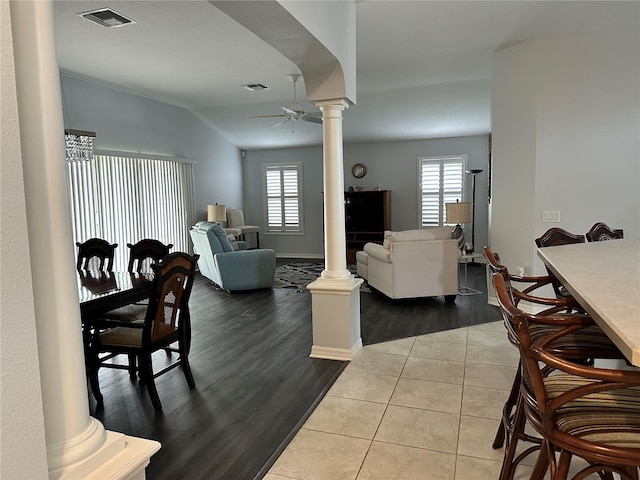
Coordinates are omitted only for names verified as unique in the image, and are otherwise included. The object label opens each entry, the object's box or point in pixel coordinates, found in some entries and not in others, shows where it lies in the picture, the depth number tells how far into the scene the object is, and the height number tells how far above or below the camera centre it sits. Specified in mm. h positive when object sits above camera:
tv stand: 9297 -326
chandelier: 4484 +652
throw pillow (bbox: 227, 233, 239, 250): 7746 -682
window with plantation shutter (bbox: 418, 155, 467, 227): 9148 +300
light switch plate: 4910 -215
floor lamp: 8711 -199
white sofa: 5504 -800
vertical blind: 6121 +82
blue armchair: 6602 -899
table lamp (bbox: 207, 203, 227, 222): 8438 -172
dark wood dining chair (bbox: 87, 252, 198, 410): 2977 -883
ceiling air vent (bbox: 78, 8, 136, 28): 3798 +1681
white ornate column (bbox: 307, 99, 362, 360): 3848 -698
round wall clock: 9820 +688
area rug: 7270 -1329
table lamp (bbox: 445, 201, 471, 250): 6289 -191
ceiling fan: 6043 +1228
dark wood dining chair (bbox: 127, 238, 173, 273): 4363 -466
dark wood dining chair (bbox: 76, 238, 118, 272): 4500 -479
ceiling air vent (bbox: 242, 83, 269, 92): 6519 +1760
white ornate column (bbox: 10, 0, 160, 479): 1009 -120
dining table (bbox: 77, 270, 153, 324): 2932 -607
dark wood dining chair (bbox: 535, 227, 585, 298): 3475 -336
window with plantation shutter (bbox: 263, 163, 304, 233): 10328 +135
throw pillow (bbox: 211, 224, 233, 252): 6711 -524
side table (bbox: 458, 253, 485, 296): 6266 -1332
